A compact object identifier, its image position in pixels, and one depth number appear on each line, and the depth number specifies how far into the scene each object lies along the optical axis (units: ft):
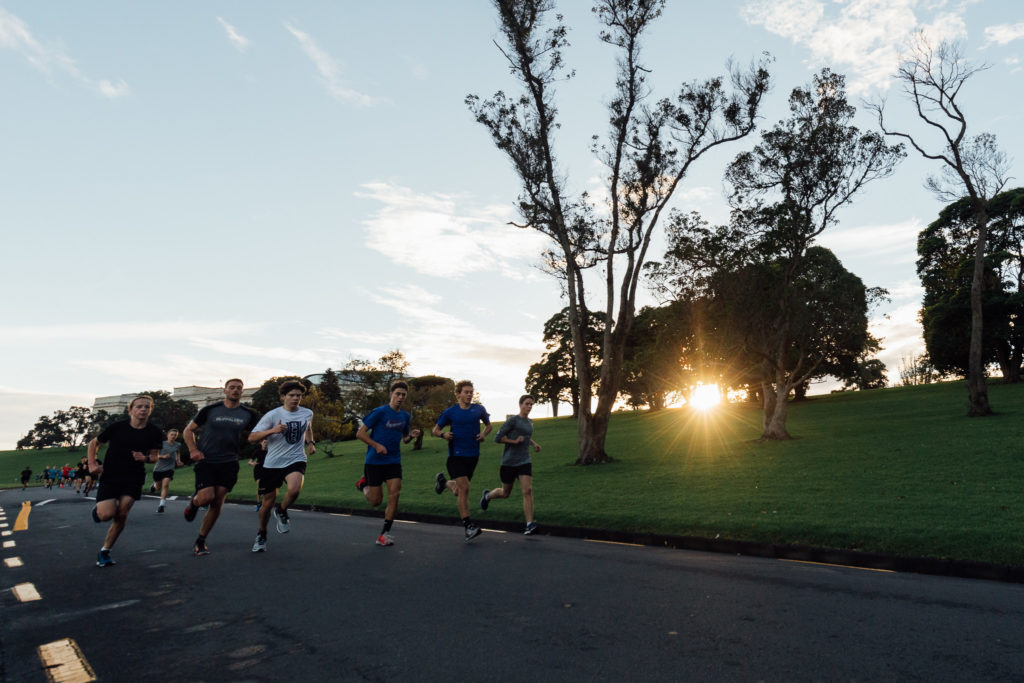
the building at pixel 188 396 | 483.10
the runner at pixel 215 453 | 29.84
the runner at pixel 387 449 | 31.73
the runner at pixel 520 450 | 34.09
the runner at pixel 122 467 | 27.78
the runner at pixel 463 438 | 33.06
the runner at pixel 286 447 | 30.76
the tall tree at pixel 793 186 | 86.02
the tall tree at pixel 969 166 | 86.79
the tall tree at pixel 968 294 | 146.41
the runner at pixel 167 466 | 61.52
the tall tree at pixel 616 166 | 73.41
